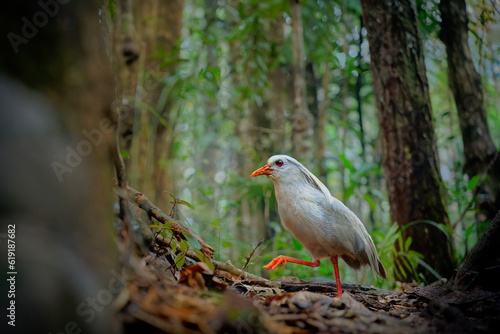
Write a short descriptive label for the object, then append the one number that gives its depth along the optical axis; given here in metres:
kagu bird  3.33
